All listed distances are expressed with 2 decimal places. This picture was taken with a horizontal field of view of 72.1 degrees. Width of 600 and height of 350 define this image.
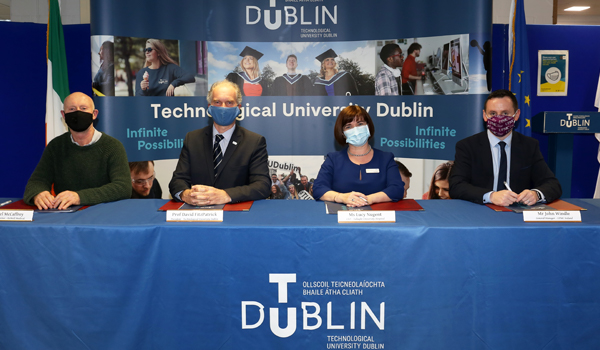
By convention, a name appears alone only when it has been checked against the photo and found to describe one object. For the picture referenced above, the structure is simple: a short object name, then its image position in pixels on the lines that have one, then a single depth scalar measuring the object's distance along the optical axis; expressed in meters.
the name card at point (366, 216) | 1.55
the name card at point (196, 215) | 1.56
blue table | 1.48
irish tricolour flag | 3.50
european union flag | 3.48
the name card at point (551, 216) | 1.52
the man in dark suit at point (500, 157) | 2.07
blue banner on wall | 3.39
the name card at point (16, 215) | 1.58
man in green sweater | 2.12
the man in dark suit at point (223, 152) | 2.27
